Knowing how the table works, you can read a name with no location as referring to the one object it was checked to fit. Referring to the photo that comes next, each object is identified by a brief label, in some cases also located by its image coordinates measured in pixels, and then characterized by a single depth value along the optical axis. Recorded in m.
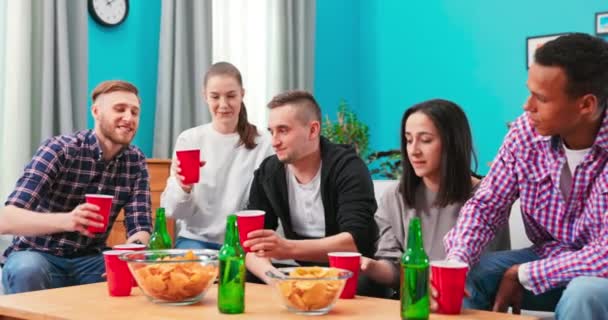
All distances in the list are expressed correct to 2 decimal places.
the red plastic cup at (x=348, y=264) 2.07
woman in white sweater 3.45
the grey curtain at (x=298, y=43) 6.05
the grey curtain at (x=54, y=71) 4.41
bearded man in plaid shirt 2.74
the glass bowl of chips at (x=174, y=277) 1.94
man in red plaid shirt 2.14
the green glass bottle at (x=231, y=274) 1.86
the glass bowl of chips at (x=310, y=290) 1.82
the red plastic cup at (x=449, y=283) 1.82
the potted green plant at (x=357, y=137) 5.76
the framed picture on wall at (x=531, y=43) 5.62
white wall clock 4.79
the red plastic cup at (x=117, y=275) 2.12
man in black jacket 2.83
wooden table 1.83
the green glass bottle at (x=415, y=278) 1.74
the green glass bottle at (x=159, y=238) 2.29
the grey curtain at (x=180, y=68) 5.10
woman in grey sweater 2.56
